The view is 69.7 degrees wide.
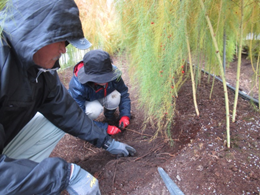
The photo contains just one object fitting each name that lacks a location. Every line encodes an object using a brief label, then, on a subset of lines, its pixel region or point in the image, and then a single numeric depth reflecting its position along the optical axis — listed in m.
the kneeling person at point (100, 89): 1.27
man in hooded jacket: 0.62
